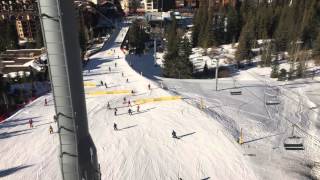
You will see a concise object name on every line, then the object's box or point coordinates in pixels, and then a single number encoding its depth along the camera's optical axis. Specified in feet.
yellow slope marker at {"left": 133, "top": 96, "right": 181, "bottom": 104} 107.76
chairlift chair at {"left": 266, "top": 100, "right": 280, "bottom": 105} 109.43
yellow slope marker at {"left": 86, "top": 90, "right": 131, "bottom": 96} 118.40
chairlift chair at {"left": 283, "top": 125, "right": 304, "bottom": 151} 79.11
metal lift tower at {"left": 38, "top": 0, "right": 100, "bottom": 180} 25.35
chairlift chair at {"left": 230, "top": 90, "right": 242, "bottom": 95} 117.02
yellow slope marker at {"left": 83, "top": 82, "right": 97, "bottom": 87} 128.90
